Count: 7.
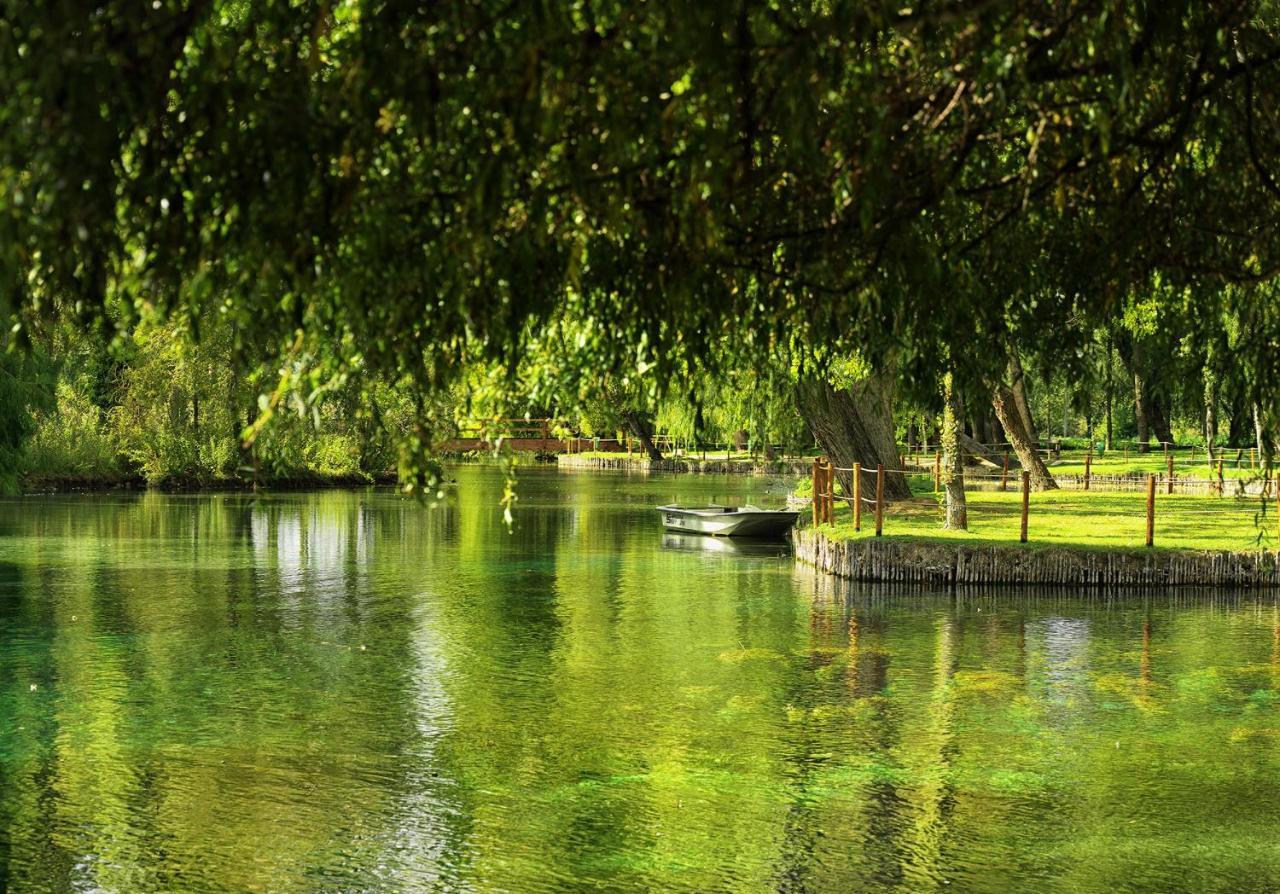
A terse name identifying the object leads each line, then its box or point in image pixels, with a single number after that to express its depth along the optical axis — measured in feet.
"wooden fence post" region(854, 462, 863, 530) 92.99
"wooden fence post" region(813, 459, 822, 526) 103.65
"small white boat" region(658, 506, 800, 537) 122.42
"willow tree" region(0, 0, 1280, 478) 19.38
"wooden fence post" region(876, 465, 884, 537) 88.32
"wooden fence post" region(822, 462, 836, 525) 100.53
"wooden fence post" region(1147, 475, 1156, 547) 83.82
